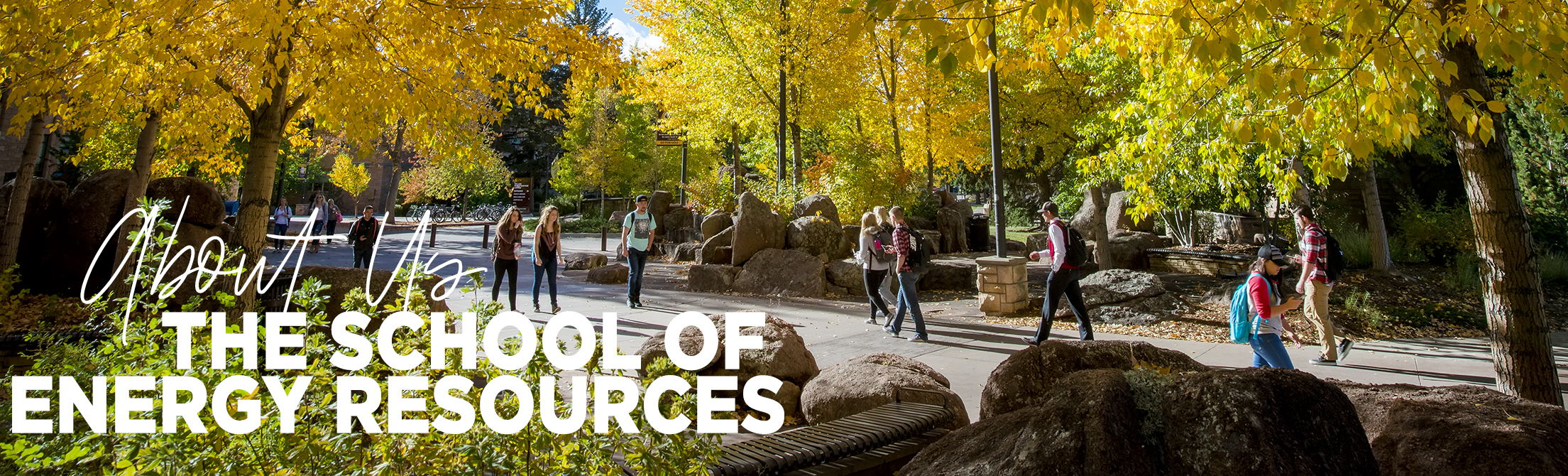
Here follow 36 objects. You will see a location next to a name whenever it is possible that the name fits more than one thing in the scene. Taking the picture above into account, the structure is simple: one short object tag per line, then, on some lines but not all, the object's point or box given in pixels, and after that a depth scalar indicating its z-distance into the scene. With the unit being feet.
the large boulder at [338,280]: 21.06
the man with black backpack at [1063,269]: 25.07
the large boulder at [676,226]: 69.62
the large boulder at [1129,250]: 51.83
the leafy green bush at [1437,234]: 46.70
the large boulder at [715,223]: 51.75
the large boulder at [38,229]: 31.76
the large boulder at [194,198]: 33.81
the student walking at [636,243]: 34.60
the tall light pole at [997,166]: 37.37
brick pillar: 33.94
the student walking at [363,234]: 42.42
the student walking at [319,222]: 56.71
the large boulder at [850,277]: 40.32
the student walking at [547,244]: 32.12
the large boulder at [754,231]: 43.73
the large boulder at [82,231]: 31.89
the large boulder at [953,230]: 66.18
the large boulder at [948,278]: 42.14
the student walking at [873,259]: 29.12
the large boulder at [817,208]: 47.03
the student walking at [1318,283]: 23.41
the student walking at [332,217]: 79.77
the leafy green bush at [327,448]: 6.76
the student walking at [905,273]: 27.71
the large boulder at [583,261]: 53.67
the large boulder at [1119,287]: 32.89
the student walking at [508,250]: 31.45
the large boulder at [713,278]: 43.06
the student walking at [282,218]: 71.36
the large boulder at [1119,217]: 63.82
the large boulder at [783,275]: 40.29
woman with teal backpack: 17.89
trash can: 71.56
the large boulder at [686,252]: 58.18
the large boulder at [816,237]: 44.65
